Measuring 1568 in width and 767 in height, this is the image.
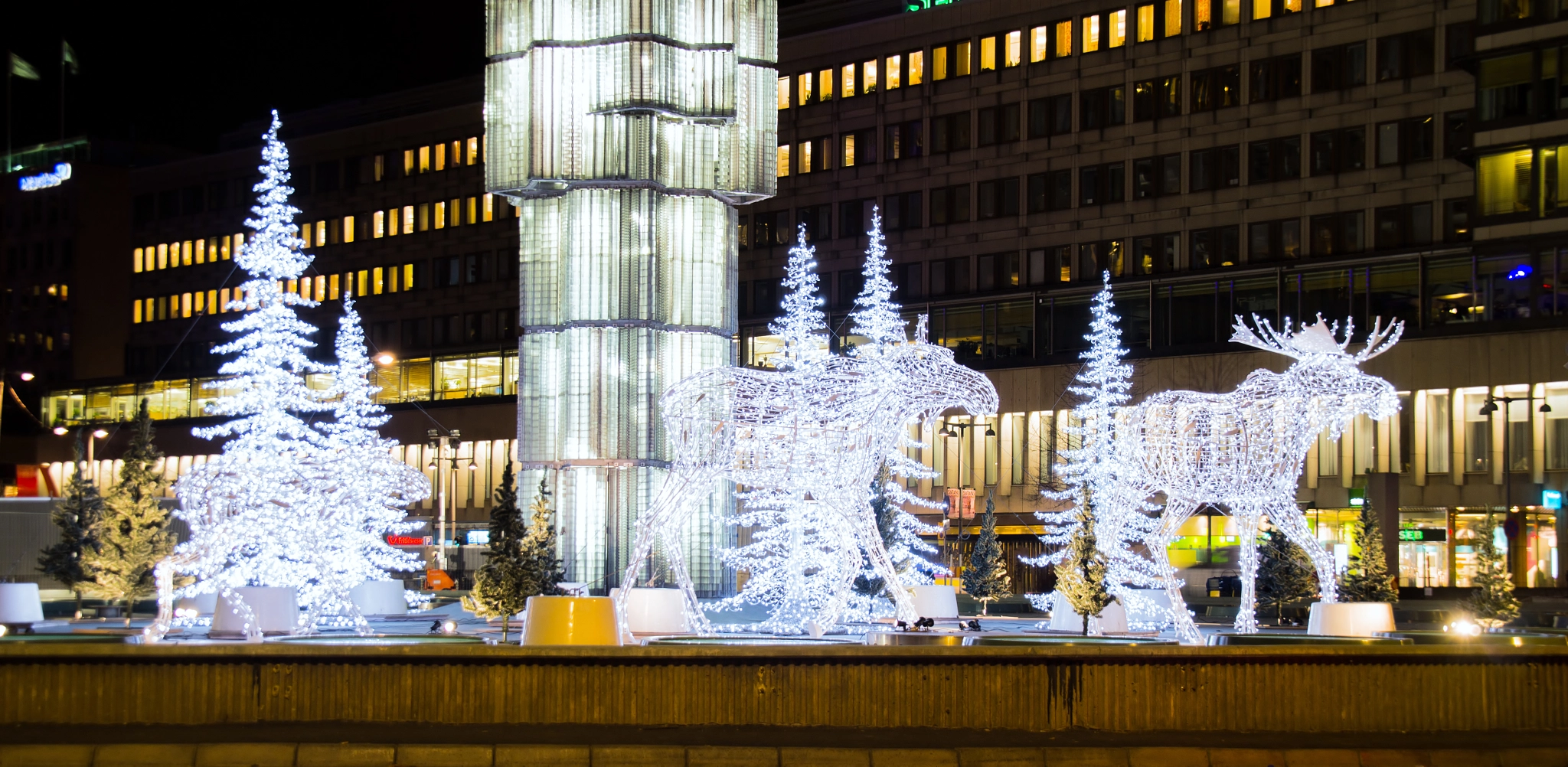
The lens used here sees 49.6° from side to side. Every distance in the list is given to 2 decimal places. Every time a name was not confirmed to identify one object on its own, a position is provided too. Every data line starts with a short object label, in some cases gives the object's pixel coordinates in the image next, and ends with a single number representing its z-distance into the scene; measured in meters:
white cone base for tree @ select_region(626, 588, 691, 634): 26.94
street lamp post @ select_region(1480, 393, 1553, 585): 51.28
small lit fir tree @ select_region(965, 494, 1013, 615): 39.22
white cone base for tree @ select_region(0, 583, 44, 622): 29.34
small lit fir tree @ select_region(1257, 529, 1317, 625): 34.91
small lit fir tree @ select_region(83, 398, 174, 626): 34.47
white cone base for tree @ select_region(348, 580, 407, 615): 35.38
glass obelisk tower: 37.34
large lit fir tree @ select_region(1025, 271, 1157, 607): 42.06
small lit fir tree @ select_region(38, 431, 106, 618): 38.66
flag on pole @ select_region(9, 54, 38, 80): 74.06
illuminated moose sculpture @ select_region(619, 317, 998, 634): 25.12
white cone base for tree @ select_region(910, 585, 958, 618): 30.70
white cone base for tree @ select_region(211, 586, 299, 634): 26.30
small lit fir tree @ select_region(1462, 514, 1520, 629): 30.09
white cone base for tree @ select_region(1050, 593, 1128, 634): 29.23
